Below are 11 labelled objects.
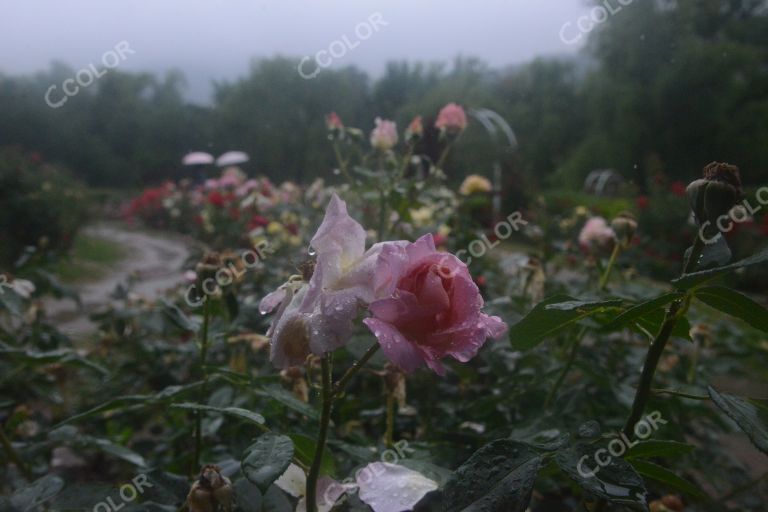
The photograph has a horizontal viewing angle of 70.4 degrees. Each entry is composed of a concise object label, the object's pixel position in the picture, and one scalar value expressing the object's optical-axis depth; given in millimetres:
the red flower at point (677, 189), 3391
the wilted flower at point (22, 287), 640
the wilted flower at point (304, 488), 300
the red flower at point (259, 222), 1499
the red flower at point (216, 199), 1786
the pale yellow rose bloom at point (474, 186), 1315
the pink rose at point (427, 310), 233
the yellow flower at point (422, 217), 1191
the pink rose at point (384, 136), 817
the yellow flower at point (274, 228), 1394
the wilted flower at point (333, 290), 237
